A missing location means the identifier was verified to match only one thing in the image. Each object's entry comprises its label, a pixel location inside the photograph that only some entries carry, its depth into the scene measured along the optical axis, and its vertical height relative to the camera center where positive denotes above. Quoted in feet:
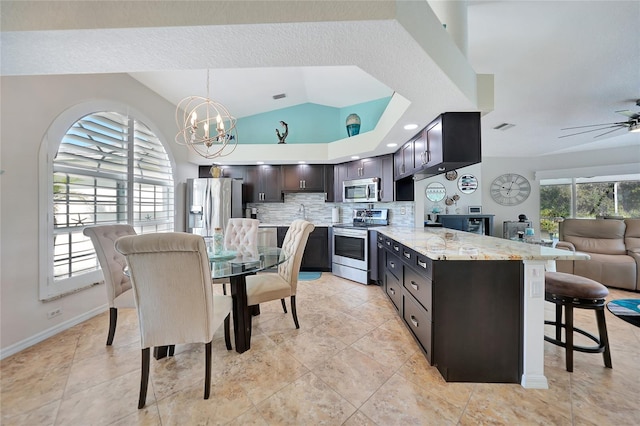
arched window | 7.39 +0.91
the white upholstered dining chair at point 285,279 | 6.92 -2.25
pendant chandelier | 13.20 +5.74
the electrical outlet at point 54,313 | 7.08 -3.21
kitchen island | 5.05 -2.35
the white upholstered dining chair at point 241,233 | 9.51 -0.92
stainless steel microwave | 12.88 +1.29
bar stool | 5.35 -2.14
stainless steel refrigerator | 12.75 +0.44
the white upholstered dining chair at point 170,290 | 4.25 -1.56
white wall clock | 17.76 +1.82
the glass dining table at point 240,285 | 5.95 -2.04
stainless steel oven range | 11.93 -1.80
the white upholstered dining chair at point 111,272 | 6.39 -1.74
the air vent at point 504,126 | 11.67 +4.51
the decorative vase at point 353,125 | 13.57 +5.20
